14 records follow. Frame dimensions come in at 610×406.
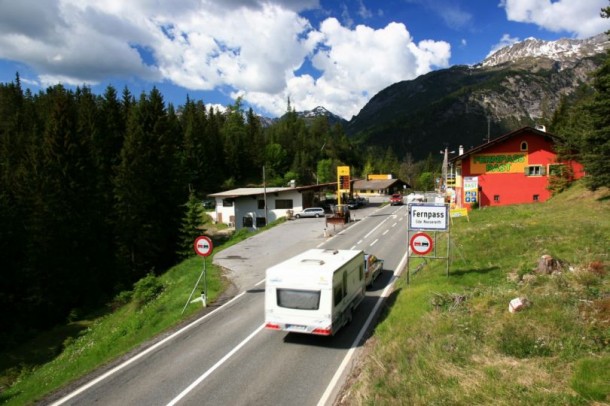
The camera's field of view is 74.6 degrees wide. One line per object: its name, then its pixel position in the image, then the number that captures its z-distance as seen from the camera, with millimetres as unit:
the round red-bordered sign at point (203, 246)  17109
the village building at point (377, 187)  101750
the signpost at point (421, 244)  15172
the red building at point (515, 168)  39500
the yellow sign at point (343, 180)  50531
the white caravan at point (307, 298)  11516
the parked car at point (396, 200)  68250
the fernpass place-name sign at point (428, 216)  15992
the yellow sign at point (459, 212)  23844
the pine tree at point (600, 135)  25594
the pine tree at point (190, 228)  39469
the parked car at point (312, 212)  51906
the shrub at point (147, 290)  23603
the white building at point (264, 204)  54969
